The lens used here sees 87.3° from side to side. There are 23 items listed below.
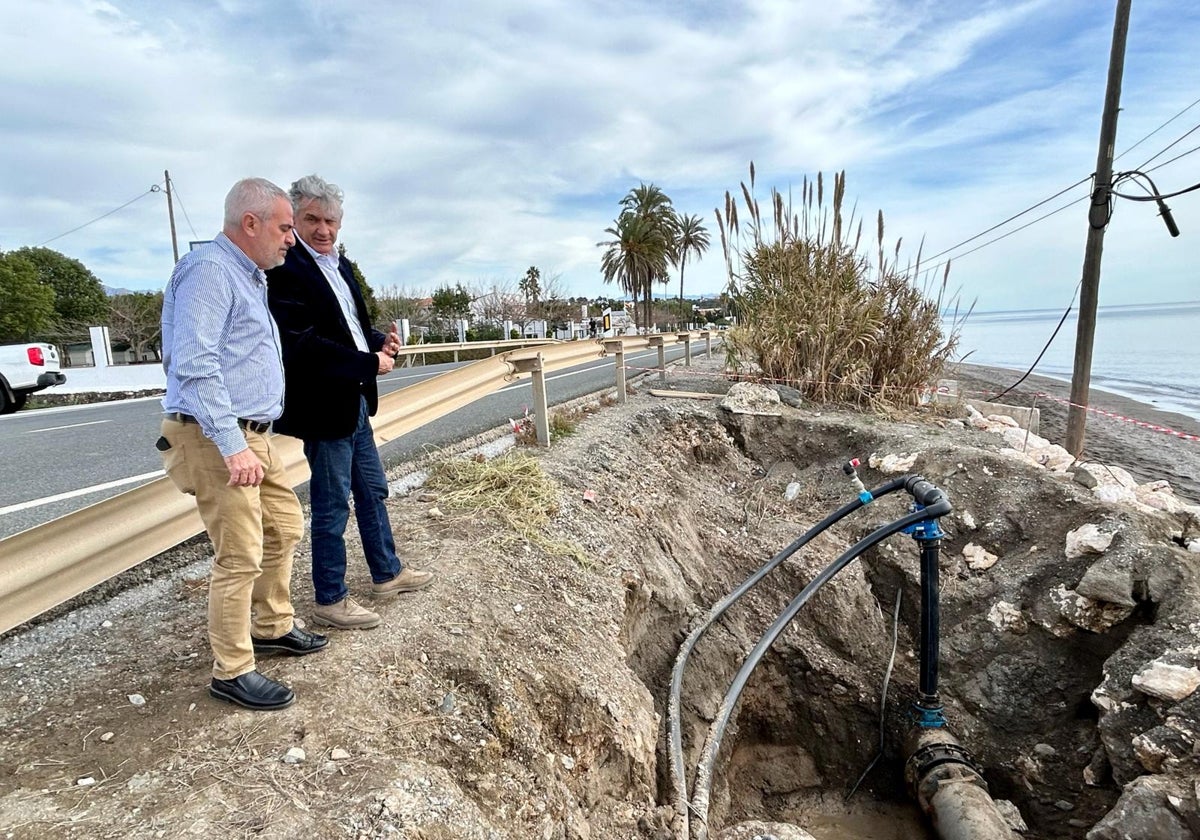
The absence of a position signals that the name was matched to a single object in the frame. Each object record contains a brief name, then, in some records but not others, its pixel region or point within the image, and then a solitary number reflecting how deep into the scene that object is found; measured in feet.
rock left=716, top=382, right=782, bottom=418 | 22.08
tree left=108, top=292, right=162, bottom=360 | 113.19
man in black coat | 7.50
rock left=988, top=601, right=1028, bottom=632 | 13.56
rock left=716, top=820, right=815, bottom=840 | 8.93
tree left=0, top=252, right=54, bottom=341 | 105.60
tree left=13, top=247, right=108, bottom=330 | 133.59
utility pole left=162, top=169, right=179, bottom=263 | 83.35
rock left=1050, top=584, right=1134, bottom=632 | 12.46
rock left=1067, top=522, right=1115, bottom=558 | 13.19
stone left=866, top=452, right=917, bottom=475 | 17.99
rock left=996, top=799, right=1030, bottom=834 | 11.03
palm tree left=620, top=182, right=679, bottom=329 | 128.06
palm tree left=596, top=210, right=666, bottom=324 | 128.06
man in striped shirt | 6.11
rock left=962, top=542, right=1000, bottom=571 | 15.07
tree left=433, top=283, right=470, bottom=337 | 139.38
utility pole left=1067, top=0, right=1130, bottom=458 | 25.08
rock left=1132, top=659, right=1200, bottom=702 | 10.16
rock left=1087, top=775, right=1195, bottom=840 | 8.89
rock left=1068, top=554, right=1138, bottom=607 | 12.30
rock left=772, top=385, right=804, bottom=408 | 23.80
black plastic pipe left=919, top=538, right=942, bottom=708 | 12.46
